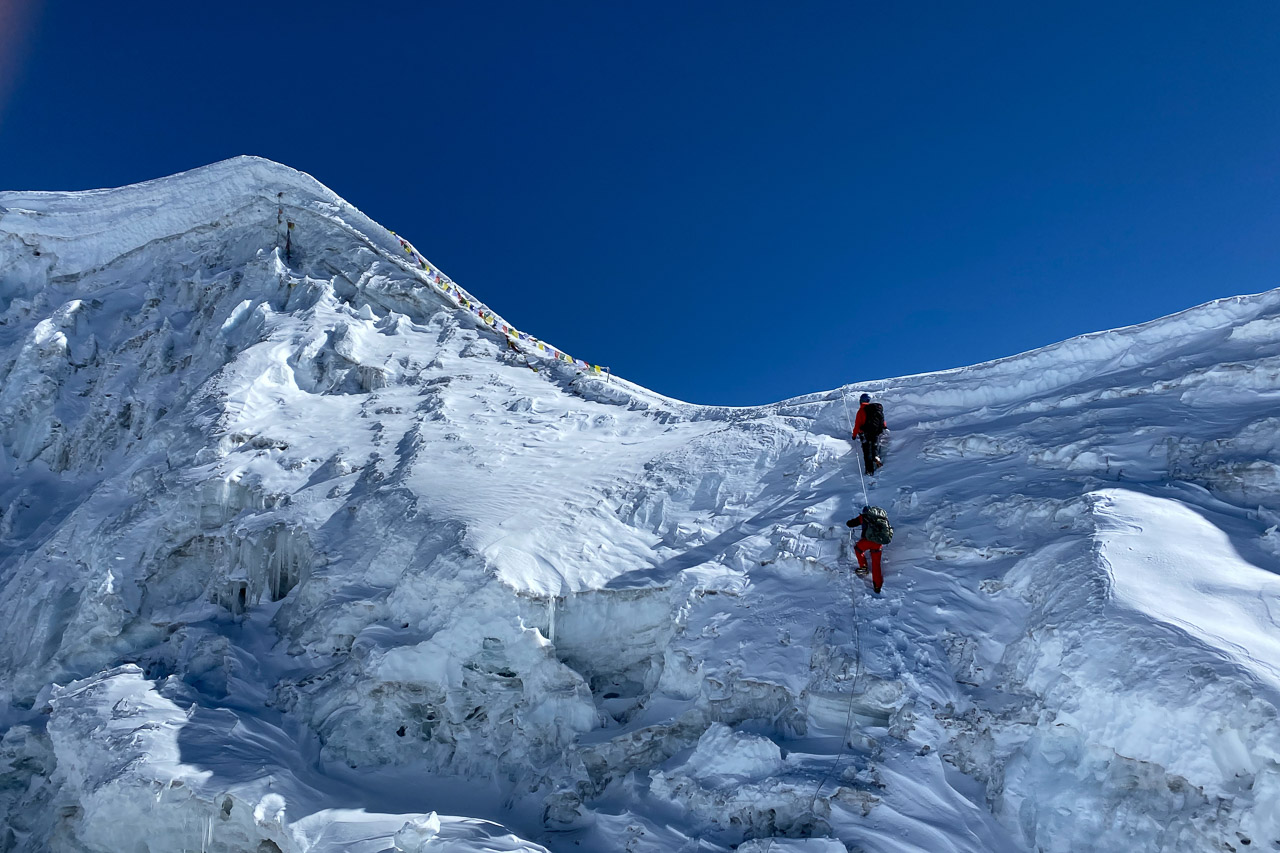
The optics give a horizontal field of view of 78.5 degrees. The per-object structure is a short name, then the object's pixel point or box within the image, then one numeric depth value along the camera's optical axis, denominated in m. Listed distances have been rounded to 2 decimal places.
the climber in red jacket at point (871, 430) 12.04
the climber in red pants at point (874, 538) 9.34
